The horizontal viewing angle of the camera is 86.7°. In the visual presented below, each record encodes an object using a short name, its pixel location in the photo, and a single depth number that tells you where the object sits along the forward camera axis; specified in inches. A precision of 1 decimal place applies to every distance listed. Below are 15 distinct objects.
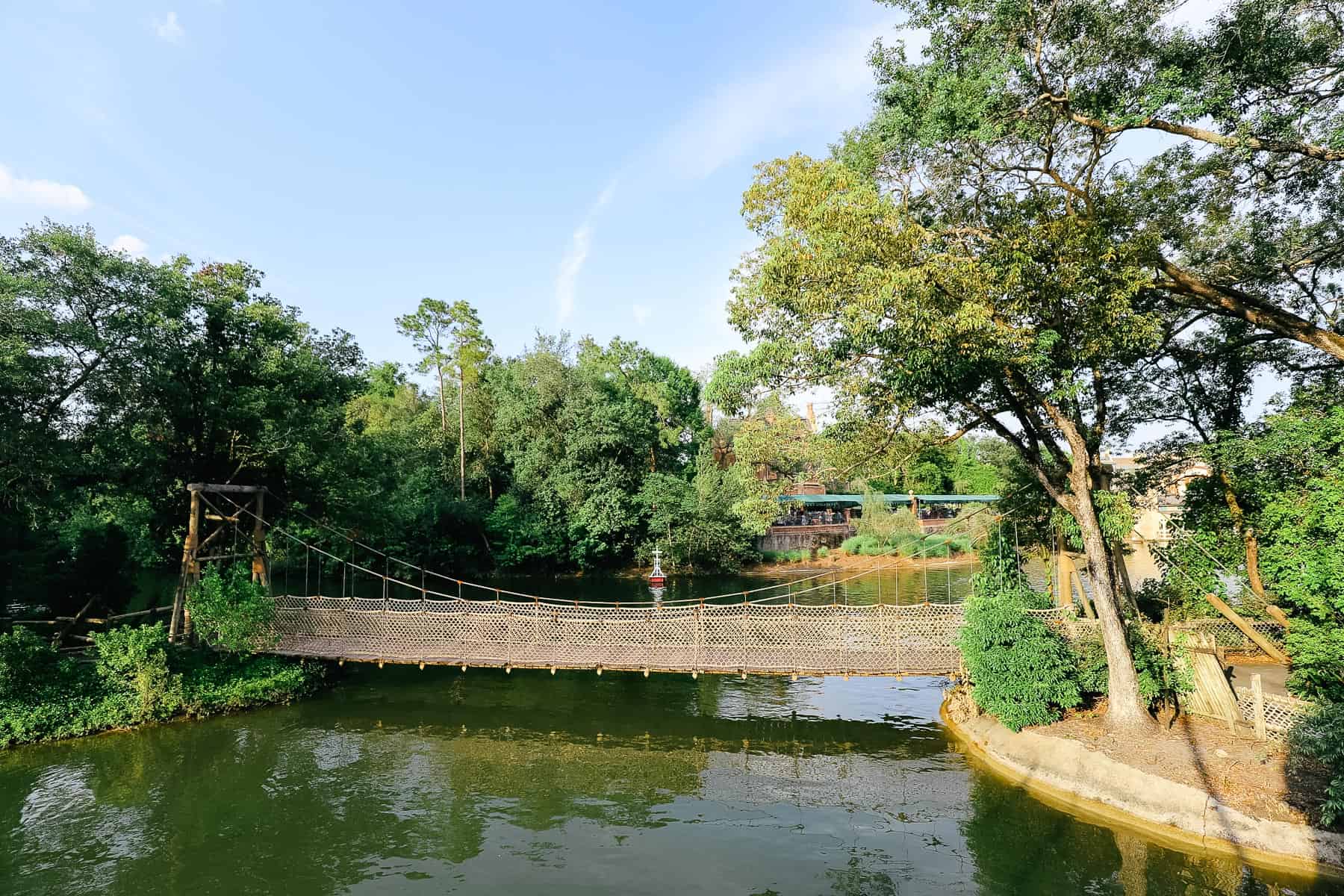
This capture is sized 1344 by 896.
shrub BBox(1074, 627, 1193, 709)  369.7
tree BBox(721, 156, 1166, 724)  327.6
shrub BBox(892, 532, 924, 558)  1172.5
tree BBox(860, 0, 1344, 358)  334.0
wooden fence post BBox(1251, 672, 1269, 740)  328.8
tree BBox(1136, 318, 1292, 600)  416.8
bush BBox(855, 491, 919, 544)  1257.4
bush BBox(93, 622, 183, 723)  425.1
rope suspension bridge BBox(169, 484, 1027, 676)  429.4
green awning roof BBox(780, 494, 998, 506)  1414.9
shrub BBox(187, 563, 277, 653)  474.0
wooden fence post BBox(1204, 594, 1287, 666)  385.1
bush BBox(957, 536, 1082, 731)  369.7
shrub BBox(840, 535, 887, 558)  1240.3
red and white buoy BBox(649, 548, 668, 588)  1069.1
